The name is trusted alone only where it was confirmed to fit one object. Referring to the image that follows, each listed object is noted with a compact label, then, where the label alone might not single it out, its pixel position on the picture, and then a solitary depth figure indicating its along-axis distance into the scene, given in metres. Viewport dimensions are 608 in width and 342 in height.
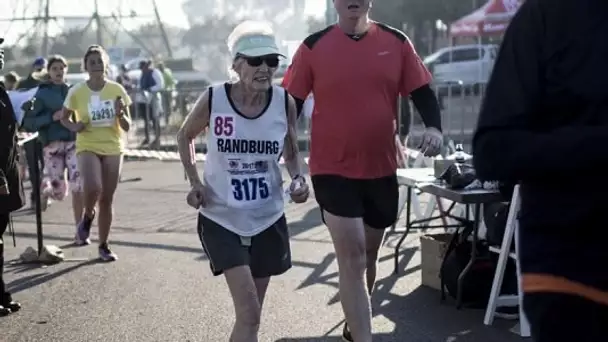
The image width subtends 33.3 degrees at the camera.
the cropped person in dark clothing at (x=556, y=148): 2.32
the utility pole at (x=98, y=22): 41.91
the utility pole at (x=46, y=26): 43.06
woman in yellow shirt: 8.76
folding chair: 6.25
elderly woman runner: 4.71
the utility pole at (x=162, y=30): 45.56
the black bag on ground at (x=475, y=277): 6.60
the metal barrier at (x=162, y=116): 21.59
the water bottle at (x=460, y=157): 6.98
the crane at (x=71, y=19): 42.62
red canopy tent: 15.66
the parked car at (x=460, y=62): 29.19
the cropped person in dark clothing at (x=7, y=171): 6.70
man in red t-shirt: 5.16
